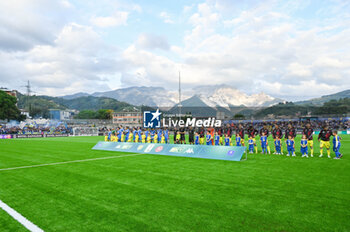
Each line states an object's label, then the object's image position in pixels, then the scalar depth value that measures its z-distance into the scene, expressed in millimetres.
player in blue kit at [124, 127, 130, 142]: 24812
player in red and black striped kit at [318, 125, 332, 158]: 12836
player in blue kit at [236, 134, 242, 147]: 15777
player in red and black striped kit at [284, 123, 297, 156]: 13613
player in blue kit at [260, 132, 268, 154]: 14836
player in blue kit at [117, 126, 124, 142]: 23789
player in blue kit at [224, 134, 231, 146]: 17422
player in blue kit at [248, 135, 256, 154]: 15217
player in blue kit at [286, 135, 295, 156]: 13883
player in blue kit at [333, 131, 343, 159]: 12406
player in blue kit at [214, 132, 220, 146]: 19578
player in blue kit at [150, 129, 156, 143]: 22578
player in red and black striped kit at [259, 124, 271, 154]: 14677
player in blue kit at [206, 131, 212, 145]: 17438
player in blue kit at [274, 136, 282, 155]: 14500
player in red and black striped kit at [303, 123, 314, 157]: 13416
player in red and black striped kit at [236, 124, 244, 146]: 15688
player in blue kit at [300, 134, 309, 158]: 13188
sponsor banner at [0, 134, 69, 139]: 43159
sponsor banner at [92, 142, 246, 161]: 12336
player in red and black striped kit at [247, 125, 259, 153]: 15177
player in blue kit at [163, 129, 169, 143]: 21973
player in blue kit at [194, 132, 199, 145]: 19181
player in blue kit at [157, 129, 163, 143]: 22623
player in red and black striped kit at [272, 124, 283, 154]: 13984
